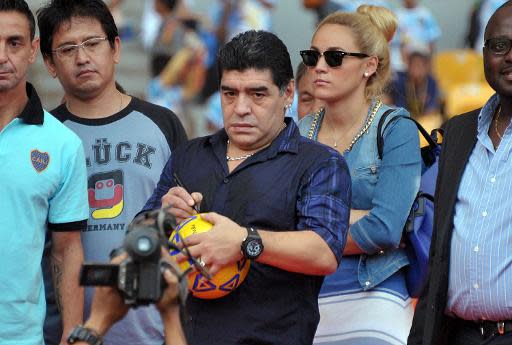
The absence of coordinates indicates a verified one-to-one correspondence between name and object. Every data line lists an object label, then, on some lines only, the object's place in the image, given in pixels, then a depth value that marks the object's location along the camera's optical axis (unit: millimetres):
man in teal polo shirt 9445
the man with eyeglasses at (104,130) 10844
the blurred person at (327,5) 24250
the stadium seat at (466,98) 25844
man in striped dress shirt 9383
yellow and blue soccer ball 8531
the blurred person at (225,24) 28578
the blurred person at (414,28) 30109
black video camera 6594
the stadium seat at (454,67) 30748
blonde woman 10633
